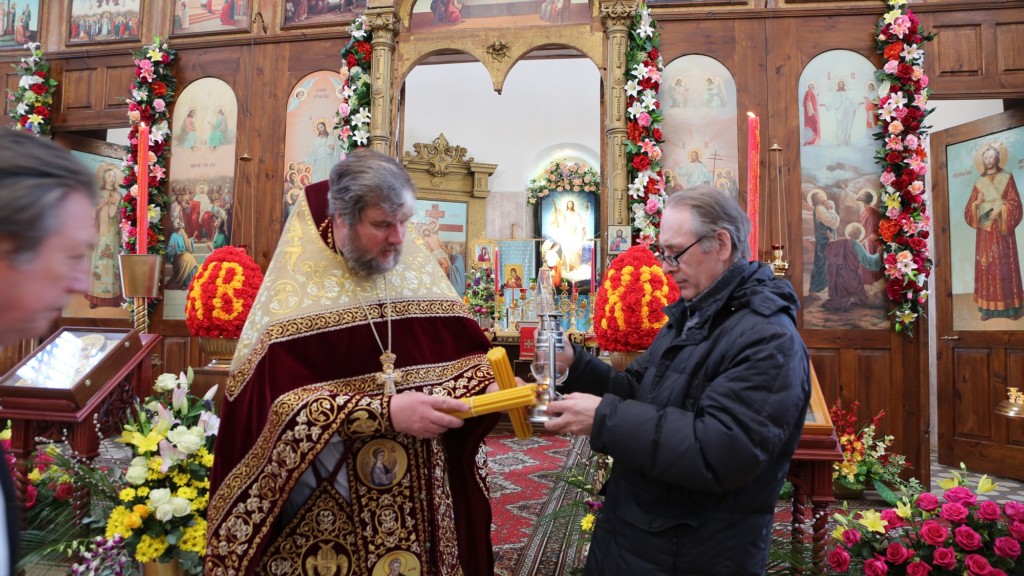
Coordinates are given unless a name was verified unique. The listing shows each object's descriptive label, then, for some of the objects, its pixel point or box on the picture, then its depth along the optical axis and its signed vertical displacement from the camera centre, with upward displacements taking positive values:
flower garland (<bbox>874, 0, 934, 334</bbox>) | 6.15 +1.51
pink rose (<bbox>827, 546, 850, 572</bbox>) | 2.65 -1.00
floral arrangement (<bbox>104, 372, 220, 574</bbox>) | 2.95 -0.86
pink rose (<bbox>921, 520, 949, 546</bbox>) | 2.60 -0.86
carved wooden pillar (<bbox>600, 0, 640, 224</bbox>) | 6.62 +2.32
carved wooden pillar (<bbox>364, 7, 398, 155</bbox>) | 7.09 +2.64
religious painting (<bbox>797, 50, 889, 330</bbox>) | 6.41 +1.25
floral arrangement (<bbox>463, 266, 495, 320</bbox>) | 9.31 +0.25
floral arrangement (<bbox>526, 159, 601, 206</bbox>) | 14.35 +3.02
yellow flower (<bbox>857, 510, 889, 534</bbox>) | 2.78 -0.88
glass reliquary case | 3.30 -0.31
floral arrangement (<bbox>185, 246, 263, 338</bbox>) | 4.62 +0.11
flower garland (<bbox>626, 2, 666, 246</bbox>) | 6.46 +1.92
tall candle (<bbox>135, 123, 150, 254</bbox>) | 3.31 +0.61
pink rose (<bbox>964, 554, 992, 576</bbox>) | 2.46 -0.94
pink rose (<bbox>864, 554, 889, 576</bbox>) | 2.59 -1.00
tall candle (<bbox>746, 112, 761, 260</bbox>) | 3.07 +0.74
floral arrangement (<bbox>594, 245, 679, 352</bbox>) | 3.75 +0.09
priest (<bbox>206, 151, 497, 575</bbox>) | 1.90 -0.29
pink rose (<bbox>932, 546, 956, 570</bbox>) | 2.52 -0.93
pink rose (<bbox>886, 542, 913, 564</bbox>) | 2.62 -0.96
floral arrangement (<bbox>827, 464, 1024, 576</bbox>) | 2.54 -0.91
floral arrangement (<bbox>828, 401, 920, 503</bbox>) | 5.42 -1.23
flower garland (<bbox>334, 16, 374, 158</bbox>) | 7.12 +2.54
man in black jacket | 1.62 -0.26
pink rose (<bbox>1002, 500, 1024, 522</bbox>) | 2.62 -0.78
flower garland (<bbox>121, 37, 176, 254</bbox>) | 7.64 +2.21
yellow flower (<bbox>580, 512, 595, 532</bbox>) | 3.39 -1.10
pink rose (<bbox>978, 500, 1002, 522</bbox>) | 2.63 -0.78
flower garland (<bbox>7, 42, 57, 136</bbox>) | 8.06 +2.67
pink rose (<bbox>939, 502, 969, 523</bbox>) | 2.66 -0.79
